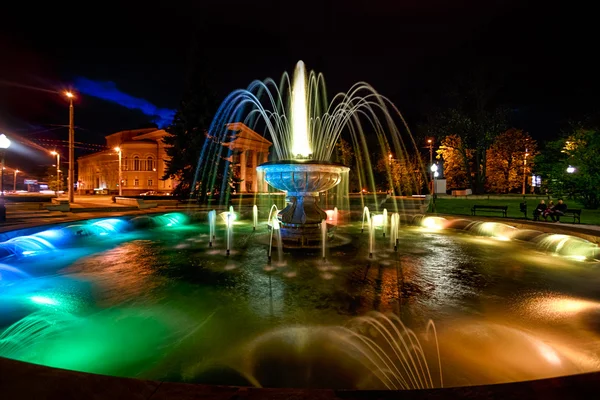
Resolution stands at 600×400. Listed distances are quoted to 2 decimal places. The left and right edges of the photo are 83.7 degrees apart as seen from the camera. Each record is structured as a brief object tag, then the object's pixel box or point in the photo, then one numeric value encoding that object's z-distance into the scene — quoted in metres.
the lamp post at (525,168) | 44.74
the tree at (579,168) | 19.47
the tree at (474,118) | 42.81
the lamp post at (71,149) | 27.18
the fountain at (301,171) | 11.59
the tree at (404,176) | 49.00
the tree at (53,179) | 80.06
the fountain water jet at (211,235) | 12.26
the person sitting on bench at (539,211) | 16.89
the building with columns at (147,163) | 75.88
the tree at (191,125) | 34.31
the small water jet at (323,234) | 10.05
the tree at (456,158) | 44.72
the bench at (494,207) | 18.02
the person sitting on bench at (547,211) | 16.62
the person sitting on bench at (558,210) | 16.20
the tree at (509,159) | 46.34
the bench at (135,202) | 25.99
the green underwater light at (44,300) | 5.88
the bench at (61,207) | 21.92
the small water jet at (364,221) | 15.98
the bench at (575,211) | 15.54
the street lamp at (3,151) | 15.47
